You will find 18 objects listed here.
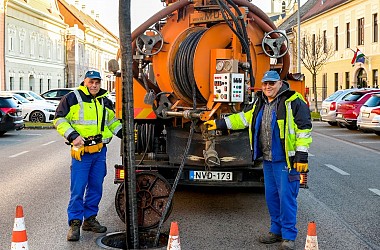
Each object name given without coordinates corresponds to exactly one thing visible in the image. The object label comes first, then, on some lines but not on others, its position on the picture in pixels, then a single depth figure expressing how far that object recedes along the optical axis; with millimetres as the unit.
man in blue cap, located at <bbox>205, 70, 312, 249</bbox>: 6852
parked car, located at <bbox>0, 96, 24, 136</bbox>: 22609
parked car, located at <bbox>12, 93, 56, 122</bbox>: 30422
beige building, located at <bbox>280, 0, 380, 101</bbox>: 46875
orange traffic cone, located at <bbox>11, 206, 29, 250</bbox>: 5840
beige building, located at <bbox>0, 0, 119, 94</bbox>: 53031
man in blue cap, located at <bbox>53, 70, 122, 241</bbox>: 7348
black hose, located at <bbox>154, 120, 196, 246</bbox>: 7089
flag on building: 47688
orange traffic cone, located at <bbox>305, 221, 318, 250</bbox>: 5801
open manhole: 7038
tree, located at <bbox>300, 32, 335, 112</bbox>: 49694
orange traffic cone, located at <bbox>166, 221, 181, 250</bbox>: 5504
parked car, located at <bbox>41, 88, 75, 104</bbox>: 36625
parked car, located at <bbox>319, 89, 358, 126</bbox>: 27602
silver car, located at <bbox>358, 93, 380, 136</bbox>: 20844
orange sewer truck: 7695
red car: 24703
